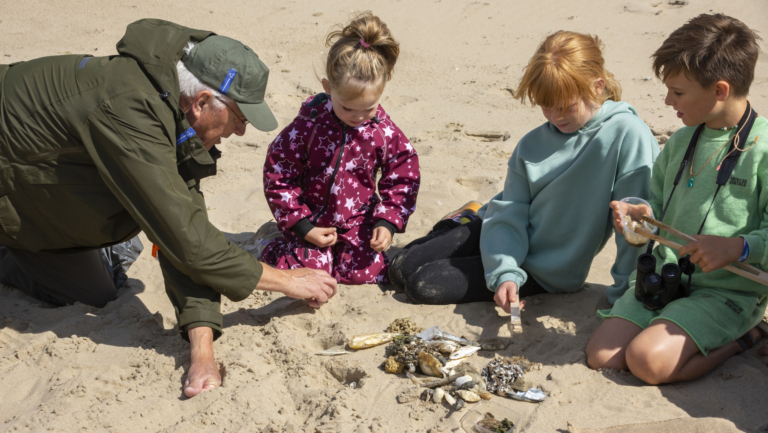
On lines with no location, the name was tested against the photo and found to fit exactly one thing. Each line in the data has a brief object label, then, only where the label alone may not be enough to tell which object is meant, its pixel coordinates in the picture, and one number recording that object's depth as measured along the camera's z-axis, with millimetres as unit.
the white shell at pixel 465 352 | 2436
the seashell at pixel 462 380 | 2221
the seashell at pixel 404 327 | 2670
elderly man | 2258
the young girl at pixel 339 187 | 3074
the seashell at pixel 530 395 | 2153
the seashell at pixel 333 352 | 2549
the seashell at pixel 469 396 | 2162
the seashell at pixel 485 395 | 2184
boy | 2172
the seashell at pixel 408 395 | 2205
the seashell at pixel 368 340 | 2555
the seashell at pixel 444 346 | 2457
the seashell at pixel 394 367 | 2385
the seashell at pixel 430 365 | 2309
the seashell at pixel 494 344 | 2545
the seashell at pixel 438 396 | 2176
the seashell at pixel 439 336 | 2561
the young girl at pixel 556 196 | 2578
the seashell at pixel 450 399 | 2152
